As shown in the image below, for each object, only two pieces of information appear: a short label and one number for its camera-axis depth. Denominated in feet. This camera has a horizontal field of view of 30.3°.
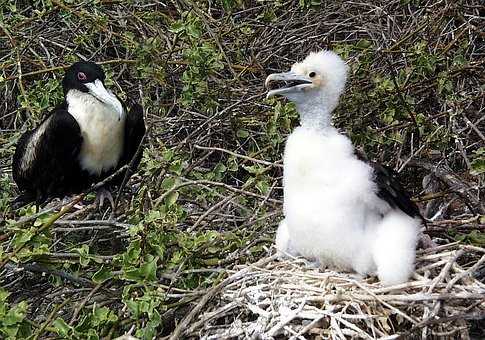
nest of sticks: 7.30
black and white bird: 11.21
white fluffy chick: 8.20
